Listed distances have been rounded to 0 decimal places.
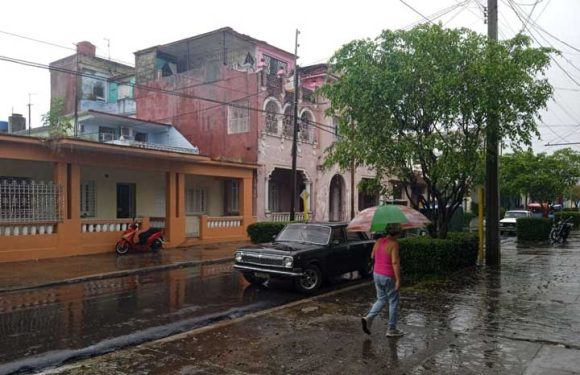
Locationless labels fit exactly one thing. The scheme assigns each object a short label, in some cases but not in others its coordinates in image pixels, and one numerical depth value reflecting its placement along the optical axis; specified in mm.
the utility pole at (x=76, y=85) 33188
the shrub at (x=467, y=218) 31036
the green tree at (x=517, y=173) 30269
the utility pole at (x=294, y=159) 22656
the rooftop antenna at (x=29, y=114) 36012
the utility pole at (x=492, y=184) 12781
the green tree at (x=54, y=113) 31778
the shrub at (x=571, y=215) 34275
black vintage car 10516
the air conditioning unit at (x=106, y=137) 25500
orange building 15719
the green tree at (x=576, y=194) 55331
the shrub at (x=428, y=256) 12523
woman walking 7051
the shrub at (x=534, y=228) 24219
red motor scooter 17844
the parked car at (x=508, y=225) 30391
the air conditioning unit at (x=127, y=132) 26641
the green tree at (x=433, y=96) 11805
